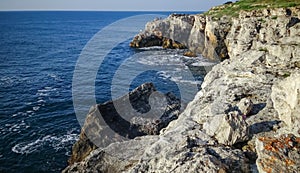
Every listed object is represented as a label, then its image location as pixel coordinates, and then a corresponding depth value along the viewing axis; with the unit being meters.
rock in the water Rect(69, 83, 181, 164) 25.02
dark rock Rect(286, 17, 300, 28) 43.45
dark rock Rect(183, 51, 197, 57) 74.06
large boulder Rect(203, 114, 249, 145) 11.83
